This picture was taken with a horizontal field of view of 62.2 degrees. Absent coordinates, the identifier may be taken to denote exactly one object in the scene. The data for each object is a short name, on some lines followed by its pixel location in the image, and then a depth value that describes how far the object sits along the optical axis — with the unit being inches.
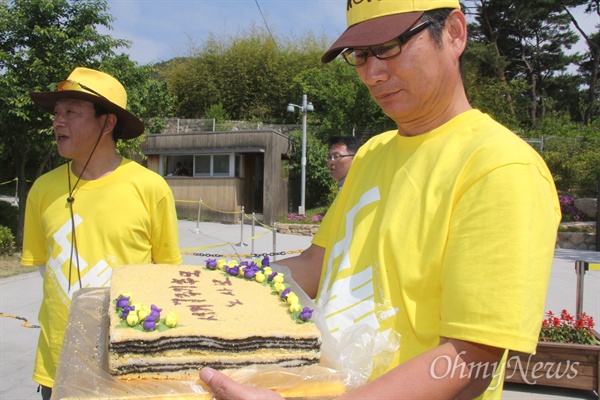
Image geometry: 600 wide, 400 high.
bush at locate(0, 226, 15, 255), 390.3
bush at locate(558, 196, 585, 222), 639.1
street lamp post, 752.3
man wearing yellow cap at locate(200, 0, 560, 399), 38.6
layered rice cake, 48.3
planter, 171.5
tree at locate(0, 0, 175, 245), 382.9
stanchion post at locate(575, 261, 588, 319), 193.5
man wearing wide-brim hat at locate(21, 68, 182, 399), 95.4
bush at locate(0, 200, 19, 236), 489.6
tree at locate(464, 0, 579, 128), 1053.8
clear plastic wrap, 44.1
